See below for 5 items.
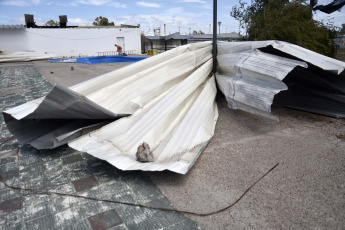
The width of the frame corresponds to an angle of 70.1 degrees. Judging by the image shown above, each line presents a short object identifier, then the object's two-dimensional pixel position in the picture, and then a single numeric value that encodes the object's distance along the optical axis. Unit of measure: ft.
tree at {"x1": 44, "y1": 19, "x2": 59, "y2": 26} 142.63
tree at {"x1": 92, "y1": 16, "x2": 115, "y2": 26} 139.95
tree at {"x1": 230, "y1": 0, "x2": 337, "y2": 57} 18.85
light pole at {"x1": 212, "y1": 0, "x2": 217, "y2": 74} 13.08
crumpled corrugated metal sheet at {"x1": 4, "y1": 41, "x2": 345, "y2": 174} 7.40
